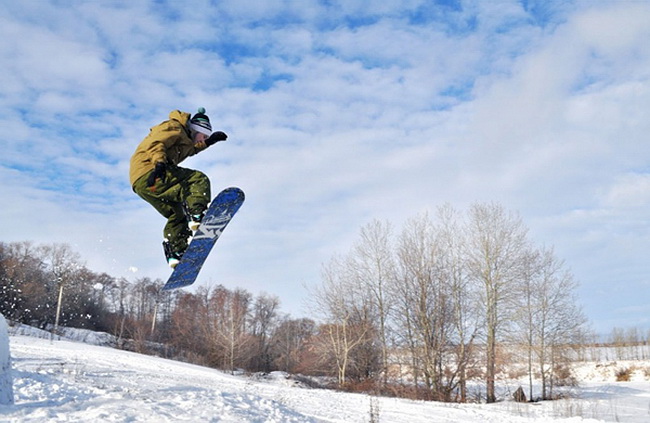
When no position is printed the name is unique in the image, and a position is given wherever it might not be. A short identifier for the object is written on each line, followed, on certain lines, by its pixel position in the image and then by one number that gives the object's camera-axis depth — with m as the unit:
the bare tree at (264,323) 47.16
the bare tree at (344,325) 27.67
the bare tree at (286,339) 46.00
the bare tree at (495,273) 25.39
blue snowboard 5.90
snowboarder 5.38
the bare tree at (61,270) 30.05
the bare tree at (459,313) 24.27
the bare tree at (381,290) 28.11
